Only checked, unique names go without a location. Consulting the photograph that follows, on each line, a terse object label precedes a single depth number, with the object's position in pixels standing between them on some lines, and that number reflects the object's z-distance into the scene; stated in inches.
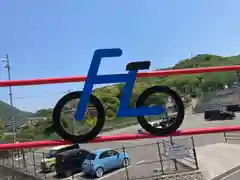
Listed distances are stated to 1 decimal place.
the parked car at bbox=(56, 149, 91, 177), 503.0
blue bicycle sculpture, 81.9
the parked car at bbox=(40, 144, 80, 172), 566.0
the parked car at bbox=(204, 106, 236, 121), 824.3
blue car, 464.6
